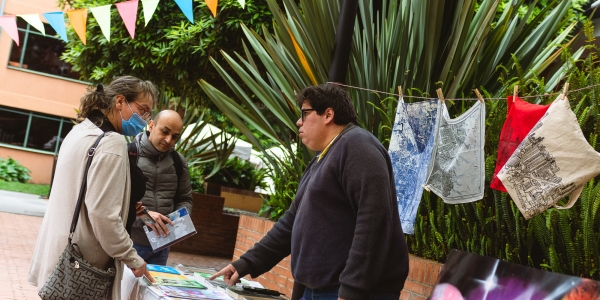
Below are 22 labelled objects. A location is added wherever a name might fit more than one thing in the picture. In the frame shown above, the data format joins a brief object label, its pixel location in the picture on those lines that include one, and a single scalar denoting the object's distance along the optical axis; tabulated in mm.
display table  3381
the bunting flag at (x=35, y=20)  7512
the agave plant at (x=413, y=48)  5793
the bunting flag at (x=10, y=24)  7391
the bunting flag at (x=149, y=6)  6516
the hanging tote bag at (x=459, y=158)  4168
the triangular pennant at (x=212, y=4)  6168
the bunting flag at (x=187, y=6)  6188
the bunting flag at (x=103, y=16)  6730
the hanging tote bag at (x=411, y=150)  4590
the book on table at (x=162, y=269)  4105
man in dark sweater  2936
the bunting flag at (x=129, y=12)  6680
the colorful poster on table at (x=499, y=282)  2498
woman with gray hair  3332
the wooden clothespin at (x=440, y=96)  4315
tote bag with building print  3389
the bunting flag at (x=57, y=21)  7465
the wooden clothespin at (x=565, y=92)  3440
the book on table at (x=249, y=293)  3550
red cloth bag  3631
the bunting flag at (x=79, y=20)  7211
